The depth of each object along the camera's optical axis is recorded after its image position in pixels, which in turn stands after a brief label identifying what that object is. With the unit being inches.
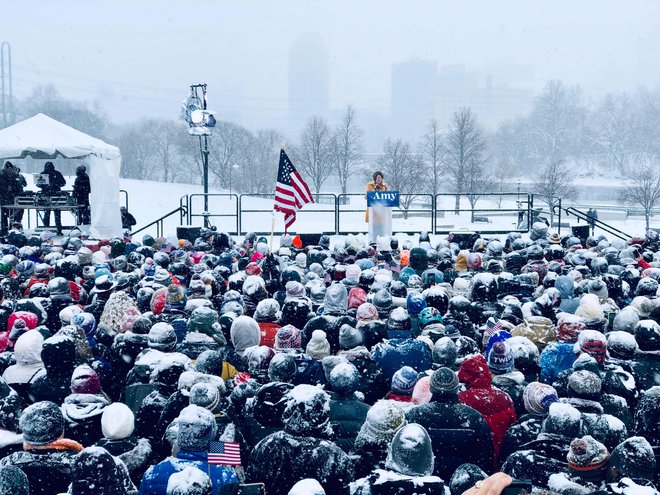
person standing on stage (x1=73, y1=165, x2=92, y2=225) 916.6
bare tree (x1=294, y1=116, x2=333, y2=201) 2930.6
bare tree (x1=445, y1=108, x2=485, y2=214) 2536.9
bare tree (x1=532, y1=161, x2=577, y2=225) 2265.6
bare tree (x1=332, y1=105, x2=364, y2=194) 2910.9
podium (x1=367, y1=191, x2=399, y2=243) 743.7
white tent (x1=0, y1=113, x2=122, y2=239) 833.5
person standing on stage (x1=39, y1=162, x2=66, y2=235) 918.4
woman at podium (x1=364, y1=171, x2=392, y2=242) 748.6
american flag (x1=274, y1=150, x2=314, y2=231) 598.9
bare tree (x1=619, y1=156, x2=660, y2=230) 1990.9
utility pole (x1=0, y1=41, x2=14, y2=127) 2597.9
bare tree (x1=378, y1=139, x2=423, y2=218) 2536.9
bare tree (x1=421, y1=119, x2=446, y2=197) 2678.9
